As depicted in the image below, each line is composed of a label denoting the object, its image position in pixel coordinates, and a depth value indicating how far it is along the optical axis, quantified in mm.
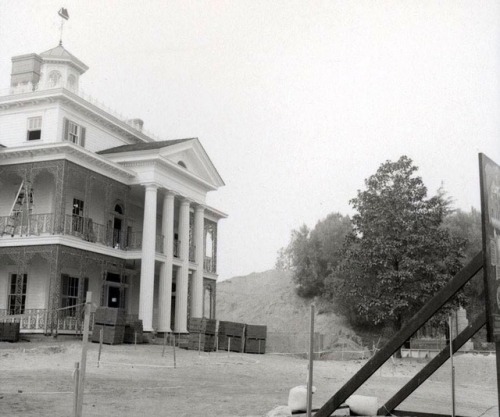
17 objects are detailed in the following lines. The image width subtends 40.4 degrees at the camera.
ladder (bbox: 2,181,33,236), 27969
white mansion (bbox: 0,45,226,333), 27453
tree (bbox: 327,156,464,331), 34844
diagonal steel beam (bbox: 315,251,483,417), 9195
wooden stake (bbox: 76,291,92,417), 6781
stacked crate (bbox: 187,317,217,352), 29875
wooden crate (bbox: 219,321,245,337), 32812
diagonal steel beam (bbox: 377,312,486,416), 10641
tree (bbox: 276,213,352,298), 61938
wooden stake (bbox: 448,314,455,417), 10241
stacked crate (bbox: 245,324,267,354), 33259
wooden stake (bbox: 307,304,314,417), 8078
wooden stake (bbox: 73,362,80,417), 6931
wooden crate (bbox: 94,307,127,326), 26672
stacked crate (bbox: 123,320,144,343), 27953
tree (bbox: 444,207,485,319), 48562
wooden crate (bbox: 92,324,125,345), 26453
